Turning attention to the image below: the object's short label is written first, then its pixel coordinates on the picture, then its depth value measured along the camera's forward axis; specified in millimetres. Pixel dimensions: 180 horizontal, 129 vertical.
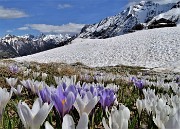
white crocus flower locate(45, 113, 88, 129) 668
